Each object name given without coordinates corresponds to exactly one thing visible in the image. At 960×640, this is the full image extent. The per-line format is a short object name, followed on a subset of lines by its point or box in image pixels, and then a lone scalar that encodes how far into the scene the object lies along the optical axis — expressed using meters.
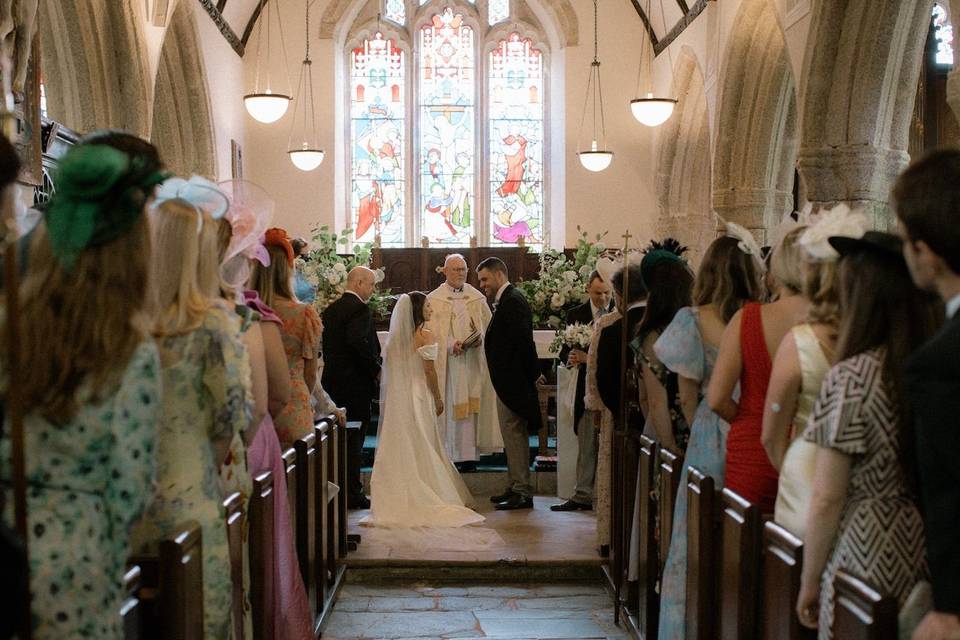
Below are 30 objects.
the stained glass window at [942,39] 11.05
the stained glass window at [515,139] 14.52
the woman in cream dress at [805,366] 2.56
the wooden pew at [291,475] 3.84
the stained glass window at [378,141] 14.45
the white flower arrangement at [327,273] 8.11
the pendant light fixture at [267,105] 10.84
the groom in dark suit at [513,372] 7.09
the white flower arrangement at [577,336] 6.64
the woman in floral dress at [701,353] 3.49
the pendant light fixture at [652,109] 10.85
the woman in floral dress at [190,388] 2.53
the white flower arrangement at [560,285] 8.12
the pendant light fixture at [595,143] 12.30
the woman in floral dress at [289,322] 4.34
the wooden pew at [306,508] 4.17
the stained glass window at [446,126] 14.51
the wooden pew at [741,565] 2.76
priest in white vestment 7.84
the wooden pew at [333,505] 5.12
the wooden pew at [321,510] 4.58
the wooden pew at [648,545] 4.15
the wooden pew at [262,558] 3.27
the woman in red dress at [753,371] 3.03
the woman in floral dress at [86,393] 1.88
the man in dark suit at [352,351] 6.75
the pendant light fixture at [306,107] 13.81
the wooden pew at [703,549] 3.13
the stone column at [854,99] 7.48
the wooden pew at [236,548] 2.80
